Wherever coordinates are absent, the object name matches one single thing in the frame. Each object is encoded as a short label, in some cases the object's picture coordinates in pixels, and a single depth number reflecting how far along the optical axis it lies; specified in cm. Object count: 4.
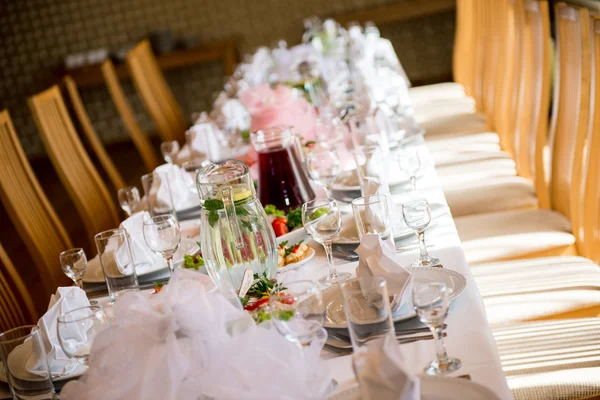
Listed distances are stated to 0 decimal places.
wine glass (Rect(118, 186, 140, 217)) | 223
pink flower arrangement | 256
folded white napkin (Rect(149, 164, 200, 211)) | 226
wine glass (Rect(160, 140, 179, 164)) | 295
